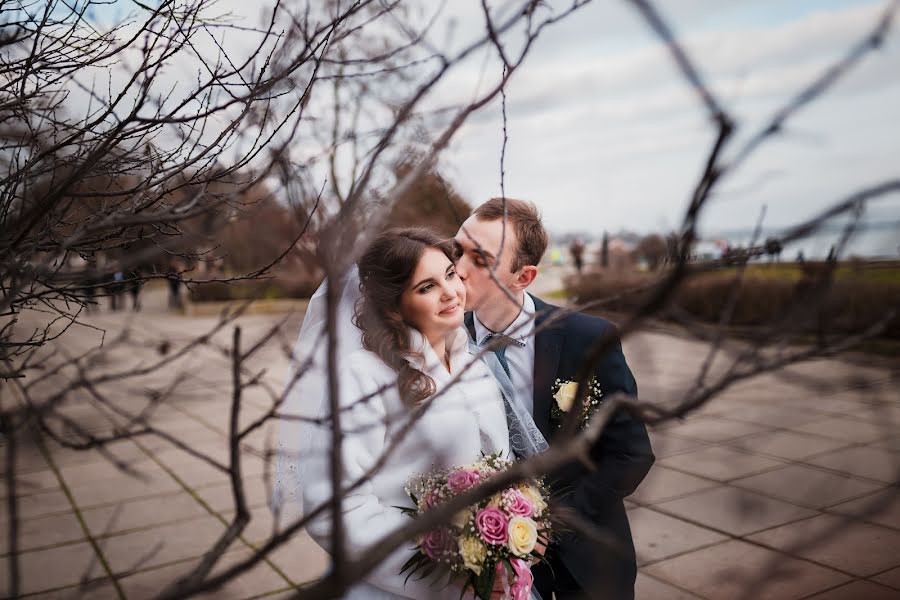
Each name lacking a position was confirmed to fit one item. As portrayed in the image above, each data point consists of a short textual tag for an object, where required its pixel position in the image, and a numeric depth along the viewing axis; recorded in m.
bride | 2.52
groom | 2.82
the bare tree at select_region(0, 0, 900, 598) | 0.85
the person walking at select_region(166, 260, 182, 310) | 21.85
